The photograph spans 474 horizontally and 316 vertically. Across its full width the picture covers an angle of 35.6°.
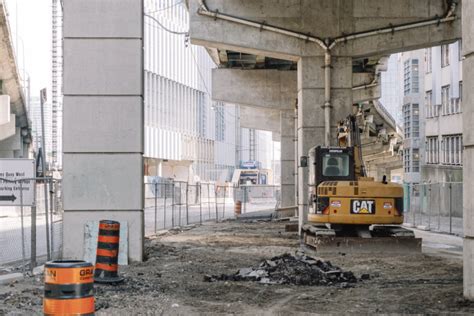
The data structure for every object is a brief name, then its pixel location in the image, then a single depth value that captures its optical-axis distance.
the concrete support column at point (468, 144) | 10.66
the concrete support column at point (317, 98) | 24.73
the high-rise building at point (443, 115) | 46.03
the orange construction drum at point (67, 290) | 7.62
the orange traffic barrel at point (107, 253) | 12.49
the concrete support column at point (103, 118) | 15.44
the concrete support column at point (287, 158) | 43.47
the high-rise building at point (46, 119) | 52.91
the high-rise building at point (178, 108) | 72.62
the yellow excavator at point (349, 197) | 19.75
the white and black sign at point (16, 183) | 13.79
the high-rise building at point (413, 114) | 58.81
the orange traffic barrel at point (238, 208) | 44.97
